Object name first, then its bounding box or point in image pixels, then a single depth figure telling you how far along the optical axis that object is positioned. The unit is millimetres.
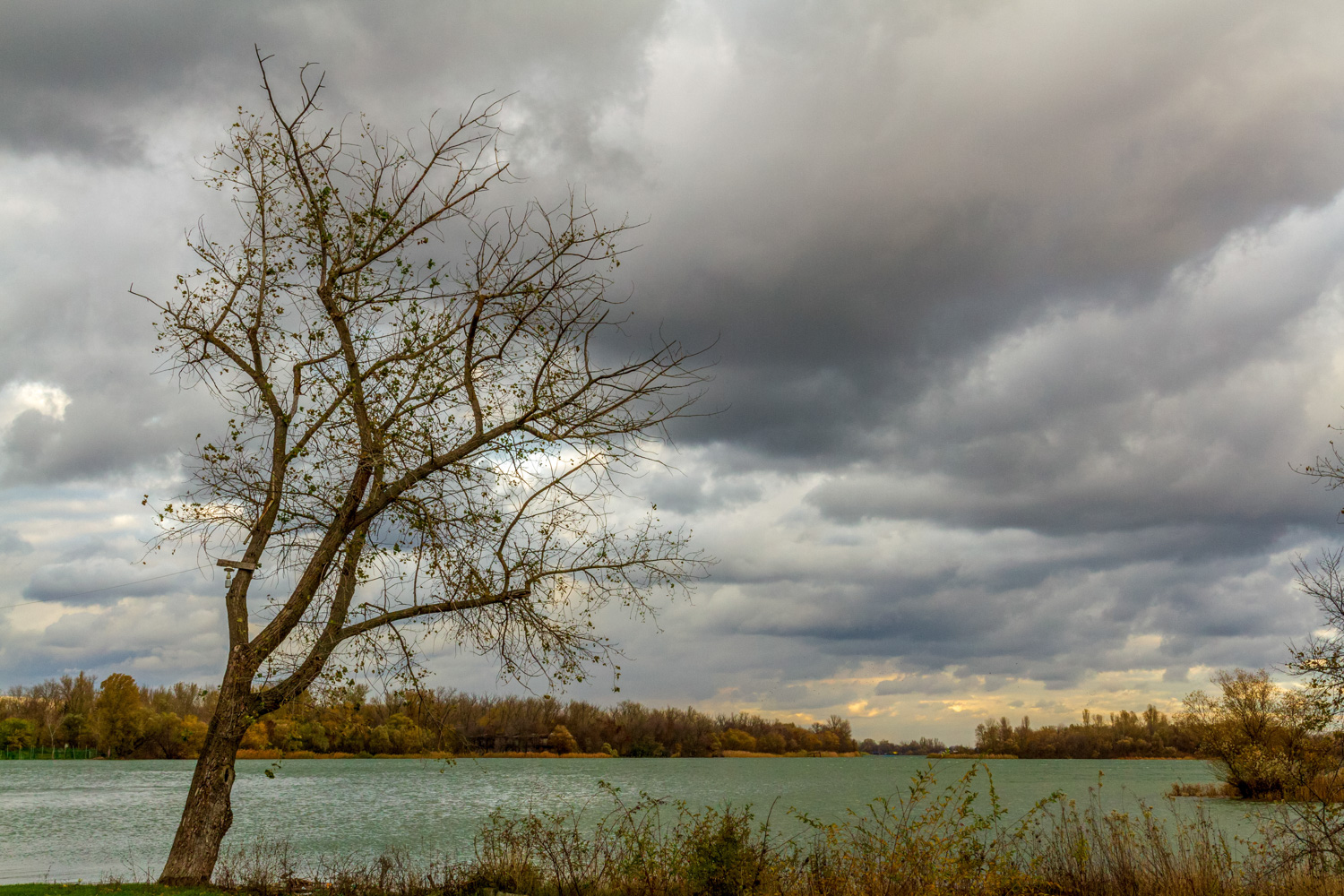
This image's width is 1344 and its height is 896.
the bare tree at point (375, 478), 13375
